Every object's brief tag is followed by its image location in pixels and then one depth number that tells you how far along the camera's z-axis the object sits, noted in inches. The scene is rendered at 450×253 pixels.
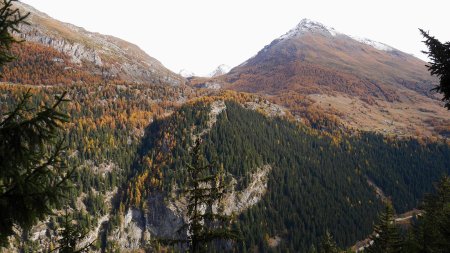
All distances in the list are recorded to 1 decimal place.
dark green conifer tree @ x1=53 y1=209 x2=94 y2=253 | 924.6
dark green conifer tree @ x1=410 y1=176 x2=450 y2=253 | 884.4
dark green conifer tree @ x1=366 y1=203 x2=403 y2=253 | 1574.8
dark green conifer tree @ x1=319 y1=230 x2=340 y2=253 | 1824.6
